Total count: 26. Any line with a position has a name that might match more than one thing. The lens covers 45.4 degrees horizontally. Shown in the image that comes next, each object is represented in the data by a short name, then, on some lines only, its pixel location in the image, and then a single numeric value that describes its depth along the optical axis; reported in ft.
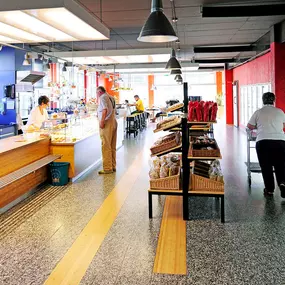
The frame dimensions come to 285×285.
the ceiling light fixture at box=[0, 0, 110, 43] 13.14
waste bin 19.04
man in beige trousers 21.68
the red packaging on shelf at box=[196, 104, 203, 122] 14.15
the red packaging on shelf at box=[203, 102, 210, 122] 14.11
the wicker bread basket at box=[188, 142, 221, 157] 13.67
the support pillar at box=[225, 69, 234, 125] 63.57
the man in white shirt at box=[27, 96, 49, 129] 22.50
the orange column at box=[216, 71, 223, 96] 89.66
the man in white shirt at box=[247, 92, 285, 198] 16.42
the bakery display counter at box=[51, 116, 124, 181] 19.94
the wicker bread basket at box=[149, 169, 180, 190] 13.79
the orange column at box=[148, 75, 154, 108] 92.35
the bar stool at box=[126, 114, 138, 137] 44.31
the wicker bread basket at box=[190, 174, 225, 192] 13.42
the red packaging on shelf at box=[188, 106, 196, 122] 14.27
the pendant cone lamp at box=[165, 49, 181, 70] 26.40
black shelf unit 13.36
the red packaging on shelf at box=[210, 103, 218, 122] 14.14
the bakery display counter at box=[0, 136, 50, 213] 15.16
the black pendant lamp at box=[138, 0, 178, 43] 11.82
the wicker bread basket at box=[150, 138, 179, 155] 14.11
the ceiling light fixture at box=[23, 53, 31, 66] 26.64
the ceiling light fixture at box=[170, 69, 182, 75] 37.22
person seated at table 52.72
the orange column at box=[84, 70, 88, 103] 65.65
